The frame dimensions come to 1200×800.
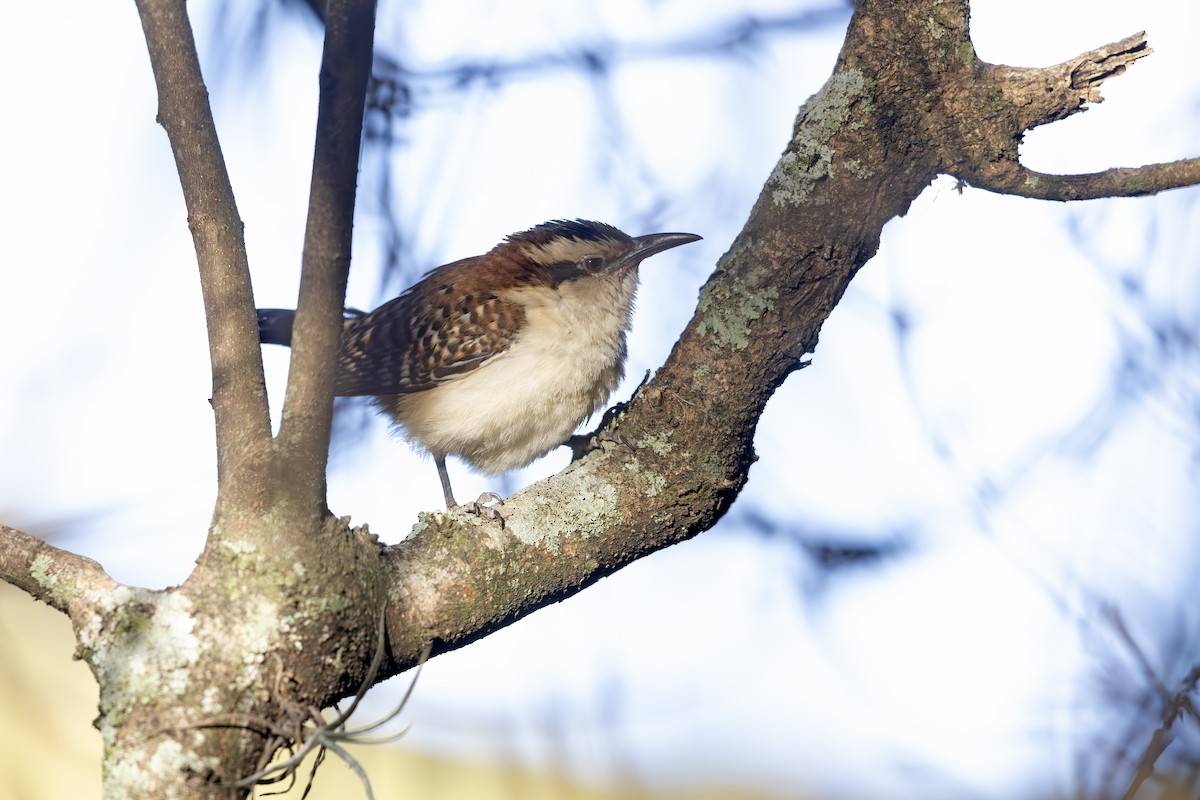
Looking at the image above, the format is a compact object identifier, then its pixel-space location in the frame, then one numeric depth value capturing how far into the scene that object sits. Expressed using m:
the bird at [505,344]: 8.22
